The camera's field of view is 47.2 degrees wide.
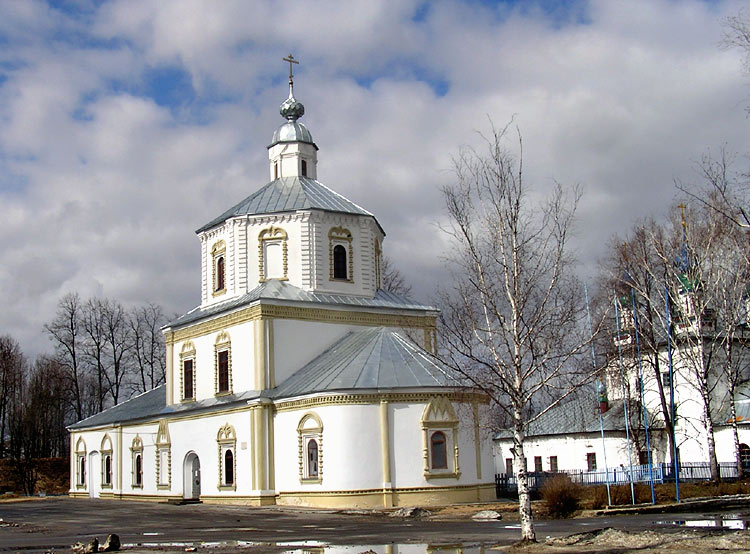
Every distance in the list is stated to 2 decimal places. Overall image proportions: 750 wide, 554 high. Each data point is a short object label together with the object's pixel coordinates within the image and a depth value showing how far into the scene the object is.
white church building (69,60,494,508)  27.47
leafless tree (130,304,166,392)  57.53
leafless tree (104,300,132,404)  56.94
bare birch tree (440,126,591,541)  16.38
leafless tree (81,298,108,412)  56.59
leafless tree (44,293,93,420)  56.31
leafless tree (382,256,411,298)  47.97
